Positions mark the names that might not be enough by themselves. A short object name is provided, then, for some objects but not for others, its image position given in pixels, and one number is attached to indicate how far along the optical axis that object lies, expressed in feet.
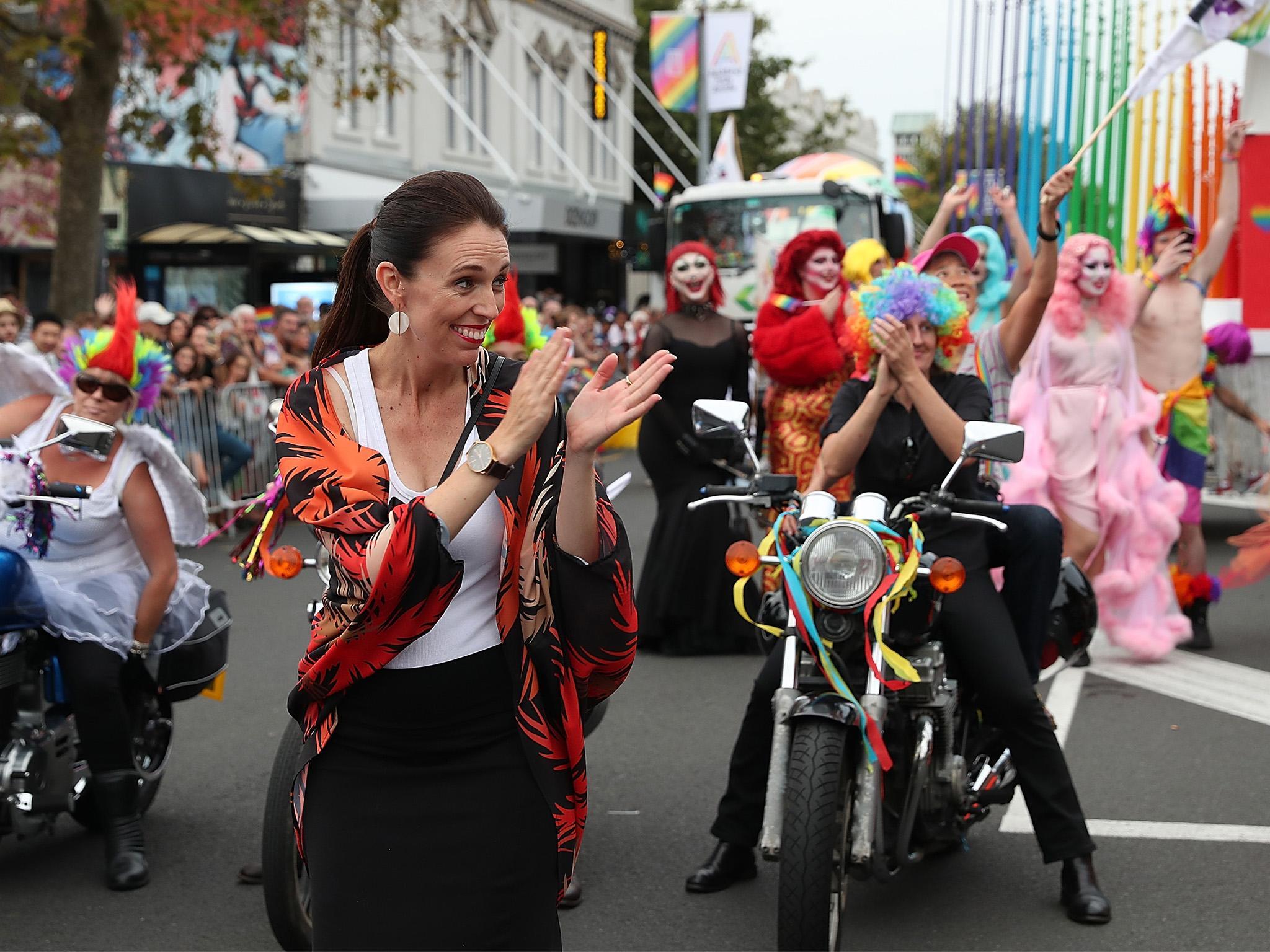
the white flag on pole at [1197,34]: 23.24
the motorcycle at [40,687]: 14.85
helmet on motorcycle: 16.11
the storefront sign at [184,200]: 78.79
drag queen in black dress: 25.93
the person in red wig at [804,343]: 25.05
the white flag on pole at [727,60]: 84.53
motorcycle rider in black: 14.20
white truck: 50.11
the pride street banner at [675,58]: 85.56
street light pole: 84.33
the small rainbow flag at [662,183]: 102.37
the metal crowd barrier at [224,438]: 39.32
